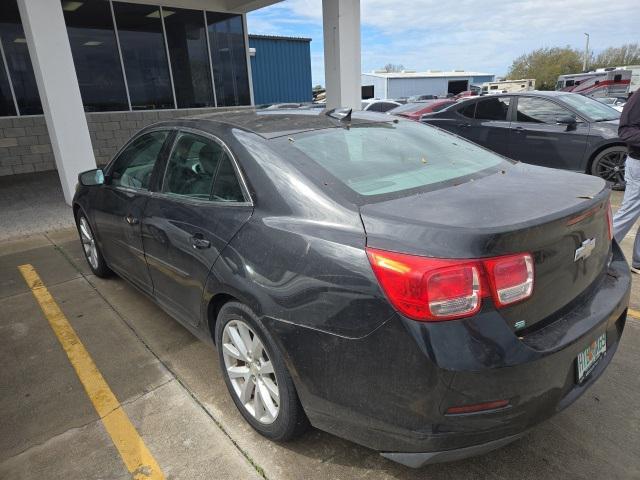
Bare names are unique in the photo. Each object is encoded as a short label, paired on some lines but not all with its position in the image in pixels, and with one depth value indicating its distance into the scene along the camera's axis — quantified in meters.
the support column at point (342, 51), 7.75
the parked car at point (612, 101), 17.29
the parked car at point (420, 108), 10.16
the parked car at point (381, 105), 17.48
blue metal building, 15.22
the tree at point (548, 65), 66.31
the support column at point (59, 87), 6.04
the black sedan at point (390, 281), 1.57
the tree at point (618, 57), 68.38
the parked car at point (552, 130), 6.98
